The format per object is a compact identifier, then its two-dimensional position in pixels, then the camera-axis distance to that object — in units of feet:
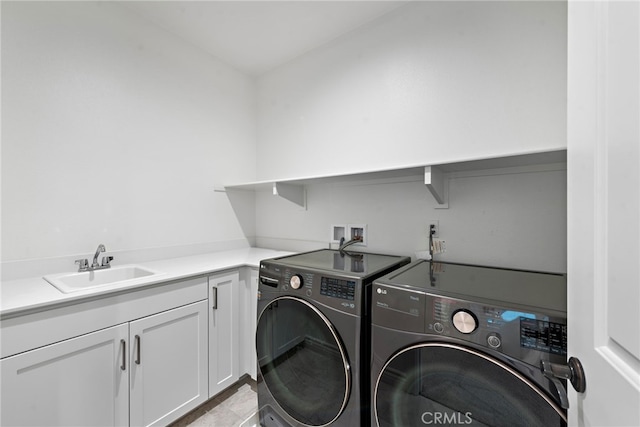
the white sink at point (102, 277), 4.21
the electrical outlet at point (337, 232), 6.43
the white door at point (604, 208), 1.18
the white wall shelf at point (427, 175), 3.73
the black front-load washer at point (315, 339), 3.48
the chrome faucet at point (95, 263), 4.92
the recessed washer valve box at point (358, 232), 6.06
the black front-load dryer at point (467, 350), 2.31
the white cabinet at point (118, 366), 3.23
